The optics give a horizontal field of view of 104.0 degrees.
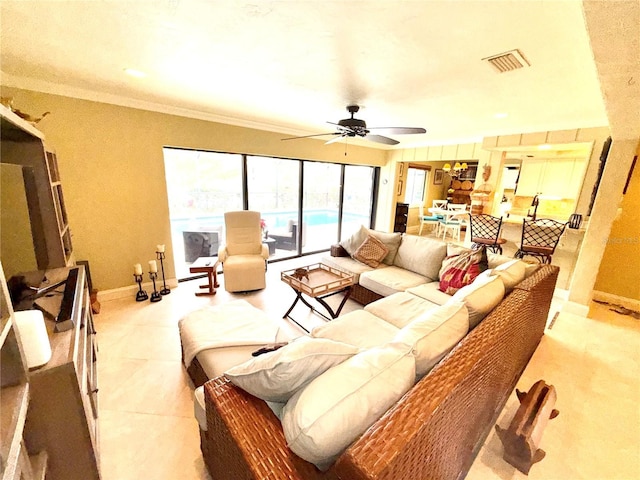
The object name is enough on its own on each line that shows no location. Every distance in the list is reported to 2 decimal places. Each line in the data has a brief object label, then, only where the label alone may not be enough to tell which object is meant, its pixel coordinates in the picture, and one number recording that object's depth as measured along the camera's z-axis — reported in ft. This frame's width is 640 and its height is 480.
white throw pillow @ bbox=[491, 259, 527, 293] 6.28
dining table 20.72
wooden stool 4.31
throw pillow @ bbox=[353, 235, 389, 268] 10.82
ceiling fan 8.23
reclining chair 10.85
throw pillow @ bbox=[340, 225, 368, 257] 11.46
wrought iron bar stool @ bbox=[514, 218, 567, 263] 11.07
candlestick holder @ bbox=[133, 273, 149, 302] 10.19
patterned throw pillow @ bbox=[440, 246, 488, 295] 8.05
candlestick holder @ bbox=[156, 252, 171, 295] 10.83
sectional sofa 2.46
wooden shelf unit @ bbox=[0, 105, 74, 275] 5.20
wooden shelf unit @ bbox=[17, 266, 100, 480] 3.17
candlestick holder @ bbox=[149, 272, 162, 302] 10.27
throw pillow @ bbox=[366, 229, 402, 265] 11.06
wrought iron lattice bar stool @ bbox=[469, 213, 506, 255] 12.55
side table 10.60
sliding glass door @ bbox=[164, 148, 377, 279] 11.94
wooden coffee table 8.23
